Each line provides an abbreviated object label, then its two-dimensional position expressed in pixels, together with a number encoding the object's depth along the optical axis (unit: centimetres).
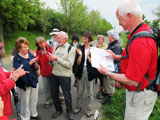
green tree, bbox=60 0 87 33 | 1870
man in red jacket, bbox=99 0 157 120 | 123
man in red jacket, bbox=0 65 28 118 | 171
